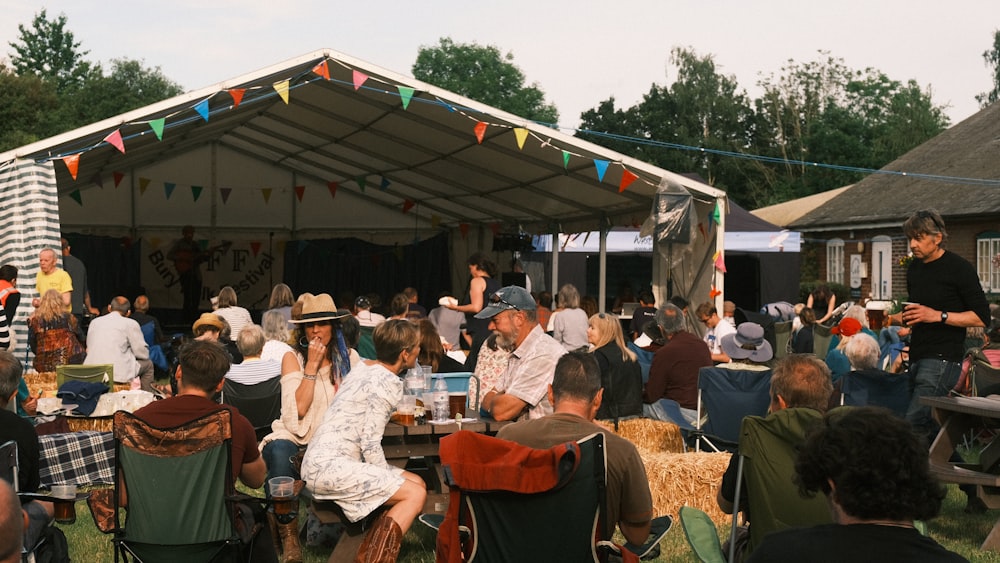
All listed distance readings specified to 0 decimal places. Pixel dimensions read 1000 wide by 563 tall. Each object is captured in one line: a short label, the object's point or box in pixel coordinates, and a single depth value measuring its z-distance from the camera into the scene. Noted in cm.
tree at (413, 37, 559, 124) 6794
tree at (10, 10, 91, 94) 6381
